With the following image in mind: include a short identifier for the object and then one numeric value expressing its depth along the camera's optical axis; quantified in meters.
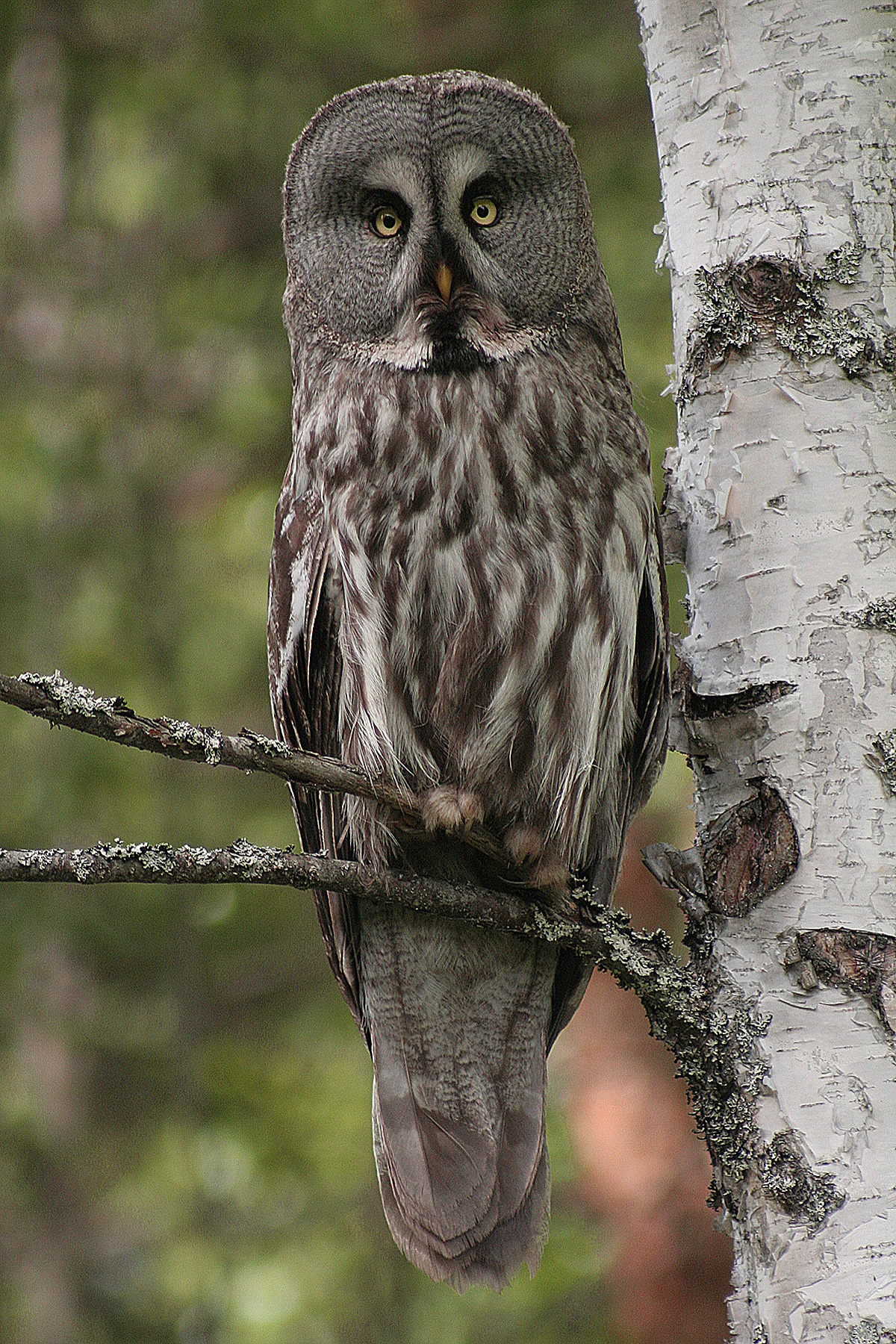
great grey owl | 10.80
